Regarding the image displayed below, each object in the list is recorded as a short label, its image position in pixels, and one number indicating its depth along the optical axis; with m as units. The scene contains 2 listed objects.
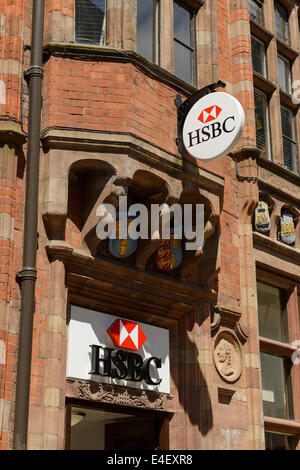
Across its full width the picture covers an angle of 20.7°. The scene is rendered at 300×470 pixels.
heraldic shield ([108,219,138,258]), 9.91
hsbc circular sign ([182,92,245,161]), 9.80
